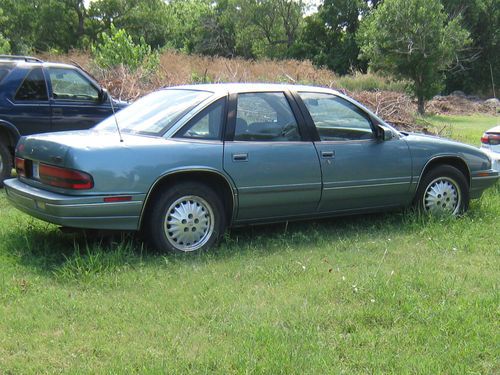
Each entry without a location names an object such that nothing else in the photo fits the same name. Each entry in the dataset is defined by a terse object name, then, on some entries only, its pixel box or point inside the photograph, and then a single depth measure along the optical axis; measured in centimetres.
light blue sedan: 505
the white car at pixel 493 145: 823
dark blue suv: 884
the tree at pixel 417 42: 2572
